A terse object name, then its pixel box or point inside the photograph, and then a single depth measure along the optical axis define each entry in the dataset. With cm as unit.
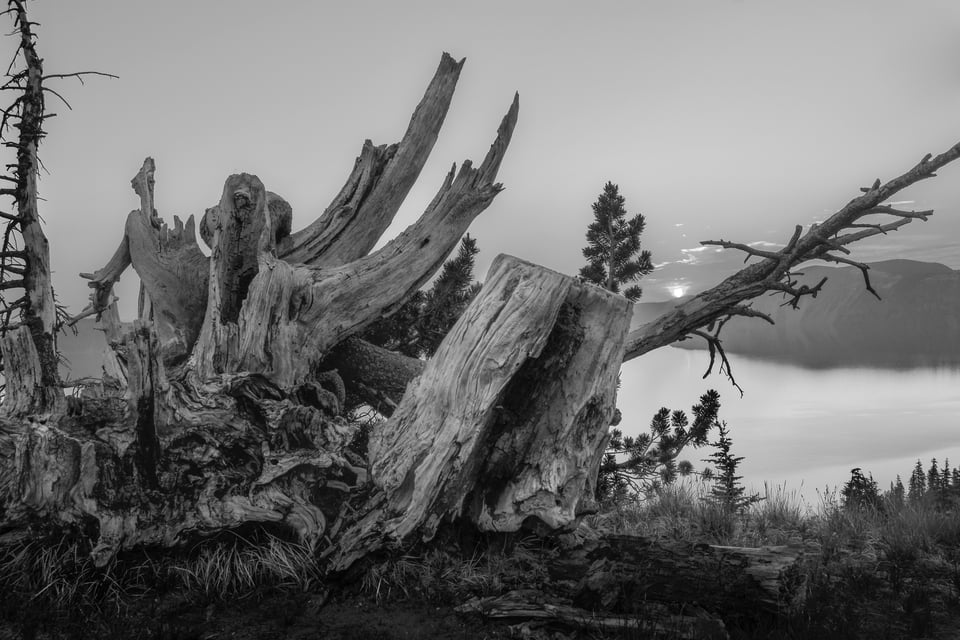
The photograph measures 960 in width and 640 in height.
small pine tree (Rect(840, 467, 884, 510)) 859
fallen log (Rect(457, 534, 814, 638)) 420
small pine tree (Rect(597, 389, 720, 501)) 972
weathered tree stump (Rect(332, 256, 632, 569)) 502
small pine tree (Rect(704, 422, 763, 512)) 824
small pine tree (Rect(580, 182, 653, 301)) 1048
